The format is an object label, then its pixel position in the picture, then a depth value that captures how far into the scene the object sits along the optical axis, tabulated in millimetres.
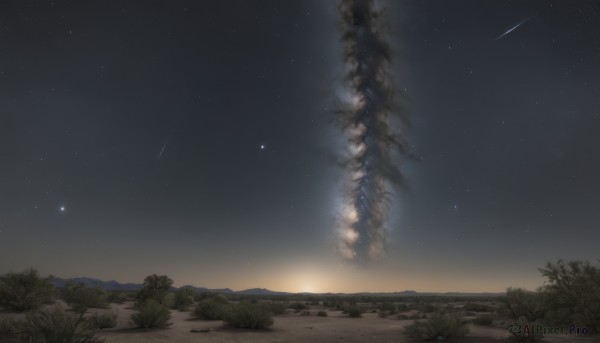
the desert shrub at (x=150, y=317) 15734
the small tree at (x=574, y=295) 14430
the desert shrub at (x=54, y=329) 7902
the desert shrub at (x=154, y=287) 30703
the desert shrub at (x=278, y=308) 27656
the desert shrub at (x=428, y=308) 31617
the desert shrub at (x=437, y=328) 14000
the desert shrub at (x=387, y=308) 33928
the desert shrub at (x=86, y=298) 22969
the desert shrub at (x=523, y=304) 18719
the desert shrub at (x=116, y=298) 32338
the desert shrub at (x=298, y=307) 33594
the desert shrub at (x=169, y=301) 27731
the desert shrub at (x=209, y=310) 20780
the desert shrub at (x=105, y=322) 15120
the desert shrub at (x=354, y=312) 26906
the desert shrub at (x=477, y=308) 32850
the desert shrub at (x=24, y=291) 16562
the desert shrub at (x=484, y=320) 19078
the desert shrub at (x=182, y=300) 27989
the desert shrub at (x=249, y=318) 16734
